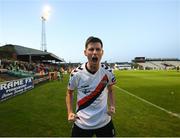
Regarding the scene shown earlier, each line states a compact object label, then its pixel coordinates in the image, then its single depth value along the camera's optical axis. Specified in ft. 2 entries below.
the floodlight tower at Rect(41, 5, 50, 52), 90.11
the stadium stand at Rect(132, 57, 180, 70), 212.83
